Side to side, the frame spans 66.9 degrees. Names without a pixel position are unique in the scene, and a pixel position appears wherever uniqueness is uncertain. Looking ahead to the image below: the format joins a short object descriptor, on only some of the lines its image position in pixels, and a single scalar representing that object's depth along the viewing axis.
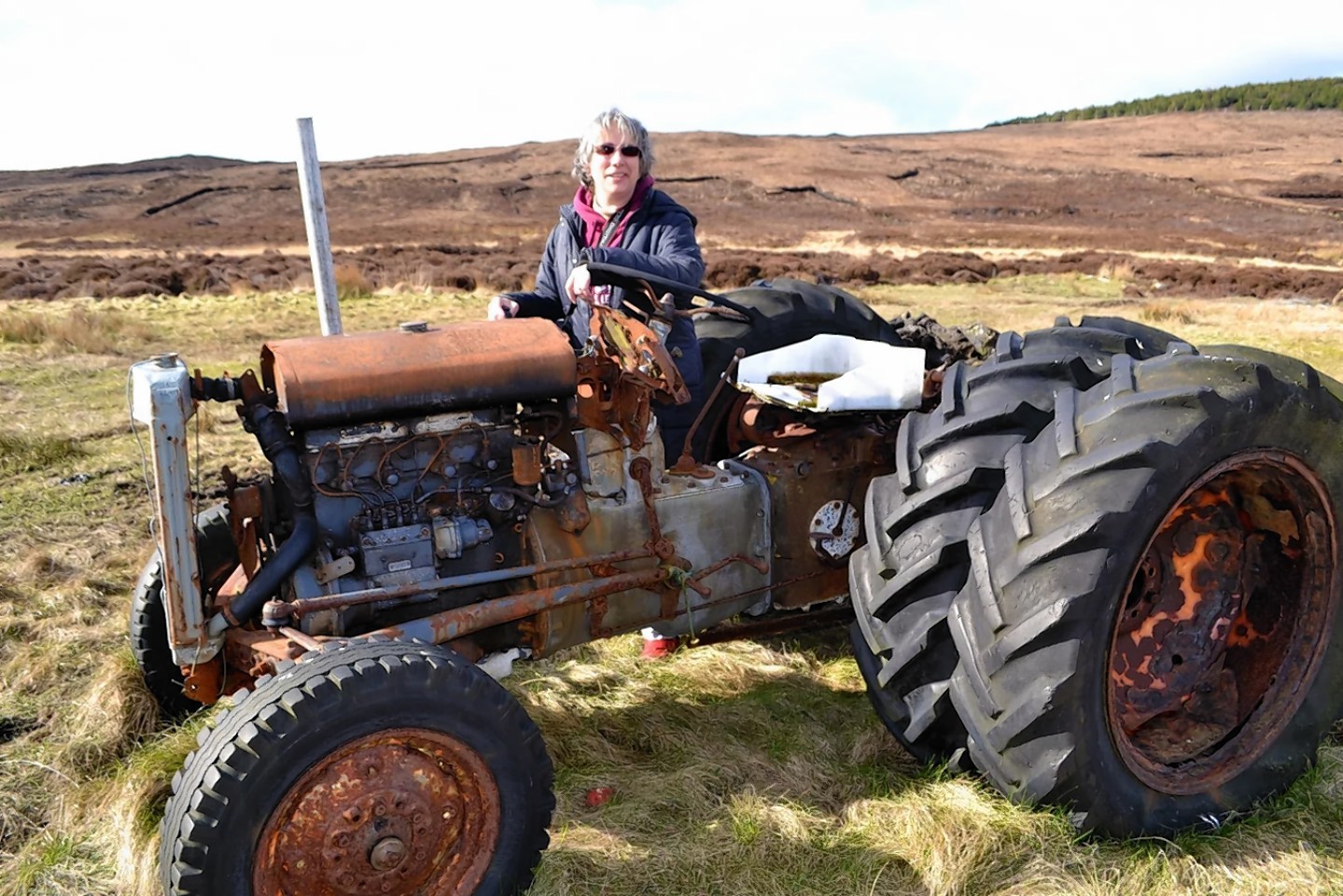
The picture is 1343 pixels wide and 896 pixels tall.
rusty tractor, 2.41
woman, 3.71
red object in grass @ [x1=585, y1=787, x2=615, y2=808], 3.11
